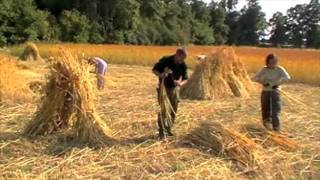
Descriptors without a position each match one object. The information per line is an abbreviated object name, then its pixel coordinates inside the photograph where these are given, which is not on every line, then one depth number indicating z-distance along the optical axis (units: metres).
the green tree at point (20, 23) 48.16
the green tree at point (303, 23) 107.47
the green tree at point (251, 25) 99.87
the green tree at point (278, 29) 111.62
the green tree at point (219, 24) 90.44
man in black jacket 8.73
